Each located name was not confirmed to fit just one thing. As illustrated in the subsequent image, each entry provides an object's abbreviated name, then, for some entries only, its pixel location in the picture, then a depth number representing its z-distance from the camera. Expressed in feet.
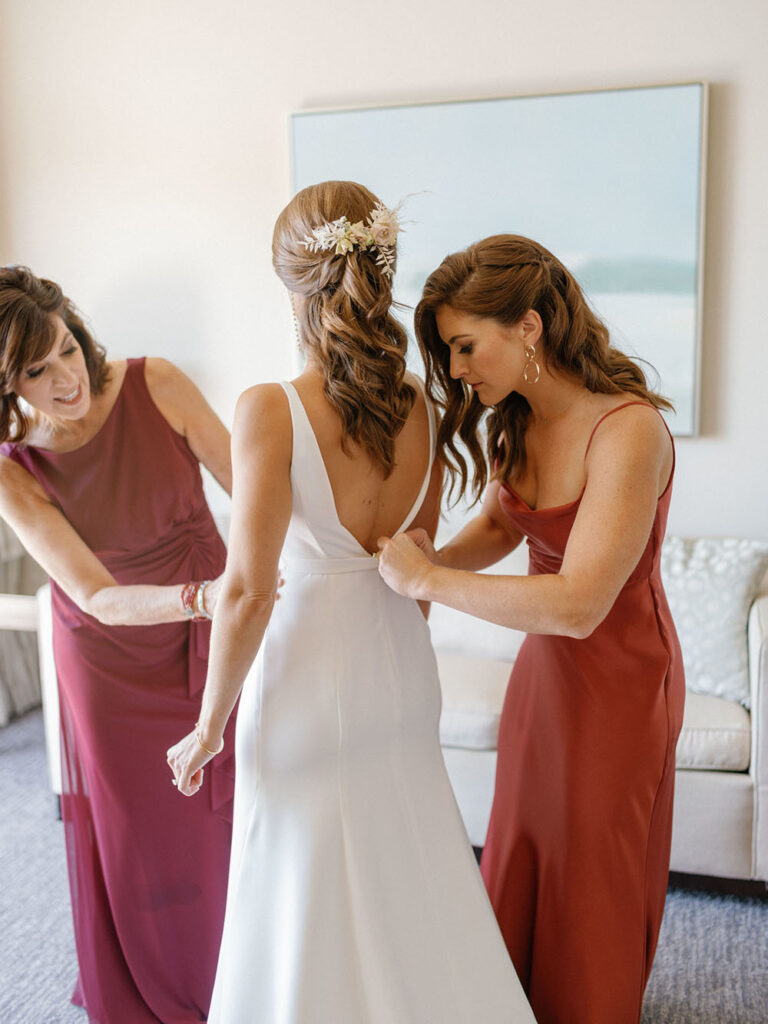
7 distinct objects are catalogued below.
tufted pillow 9.43
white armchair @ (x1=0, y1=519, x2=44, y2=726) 13.37
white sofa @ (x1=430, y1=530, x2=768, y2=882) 8.71
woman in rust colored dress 5.04
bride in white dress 4.84
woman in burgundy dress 6.46
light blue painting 10.68
